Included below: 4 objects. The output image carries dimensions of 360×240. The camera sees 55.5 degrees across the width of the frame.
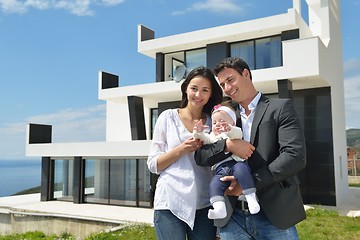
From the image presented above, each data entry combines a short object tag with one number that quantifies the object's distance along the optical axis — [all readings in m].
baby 2.04
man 2.00
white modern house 12.11
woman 2.32
